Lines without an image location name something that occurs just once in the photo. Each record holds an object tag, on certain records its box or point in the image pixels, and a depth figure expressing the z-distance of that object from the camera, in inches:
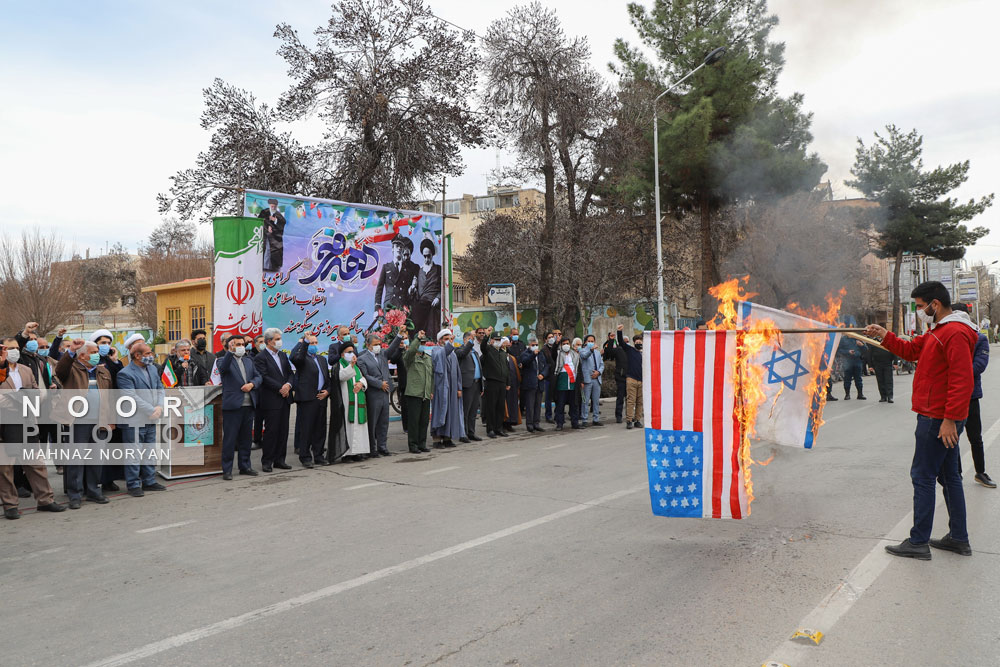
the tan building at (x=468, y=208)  2202.3
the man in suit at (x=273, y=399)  397.1
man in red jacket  203.0
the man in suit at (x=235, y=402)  379.2
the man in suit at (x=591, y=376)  579.5
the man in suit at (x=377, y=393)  444.1
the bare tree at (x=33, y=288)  1200.2
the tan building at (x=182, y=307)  930.1
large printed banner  522.9
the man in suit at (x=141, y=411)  340.8
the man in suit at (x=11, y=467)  291.0
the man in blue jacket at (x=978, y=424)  291.9
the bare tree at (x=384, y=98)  744.3
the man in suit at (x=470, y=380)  506.9
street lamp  838.3
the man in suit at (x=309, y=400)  410.0
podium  373.7
